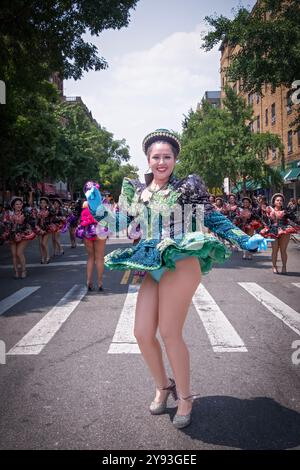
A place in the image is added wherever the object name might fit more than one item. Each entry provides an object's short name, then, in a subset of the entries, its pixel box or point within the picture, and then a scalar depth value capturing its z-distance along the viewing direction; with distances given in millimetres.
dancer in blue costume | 3139
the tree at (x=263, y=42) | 15266
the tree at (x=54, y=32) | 11906
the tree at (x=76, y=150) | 26425
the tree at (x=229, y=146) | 32156
